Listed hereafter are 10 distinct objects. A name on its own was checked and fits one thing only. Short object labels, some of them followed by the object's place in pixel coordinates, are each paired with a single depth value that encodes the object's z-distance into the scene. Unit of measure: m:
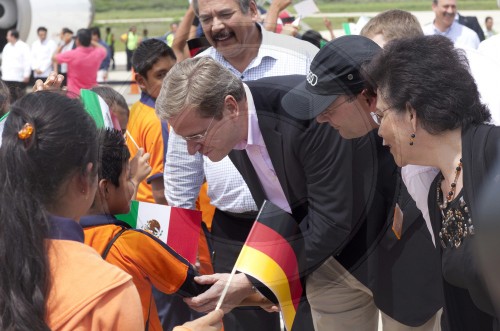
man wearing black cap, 2.84
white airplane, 17.20
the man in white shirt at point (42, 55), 14.92
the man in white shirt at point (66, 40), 15.69
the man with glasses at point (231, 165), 3.40
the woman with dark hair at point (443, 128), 2.38
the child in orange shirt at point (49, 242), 1.82
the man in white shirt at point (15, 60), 14.45
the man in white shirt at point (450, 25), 7.27
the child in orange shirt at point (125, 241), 2.58
